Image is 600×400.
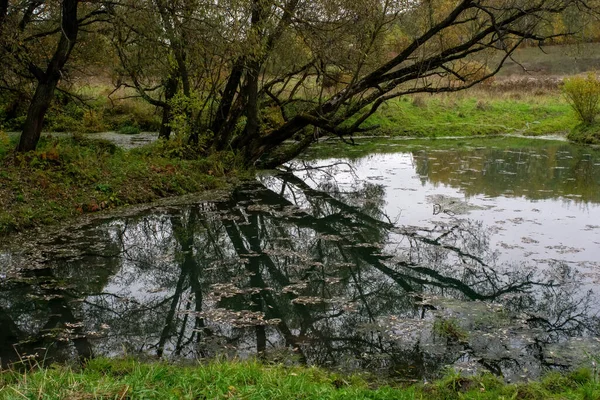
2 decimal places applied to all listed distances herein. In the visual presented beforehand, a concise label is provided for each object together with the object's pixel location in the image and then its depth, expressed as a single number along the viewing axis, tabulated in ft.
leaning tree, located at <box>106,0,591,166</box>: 41.91
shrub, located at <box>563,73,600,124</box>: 88.22
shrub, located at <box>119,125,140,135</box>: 82.21
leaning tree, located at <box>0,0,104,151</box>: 37.73
